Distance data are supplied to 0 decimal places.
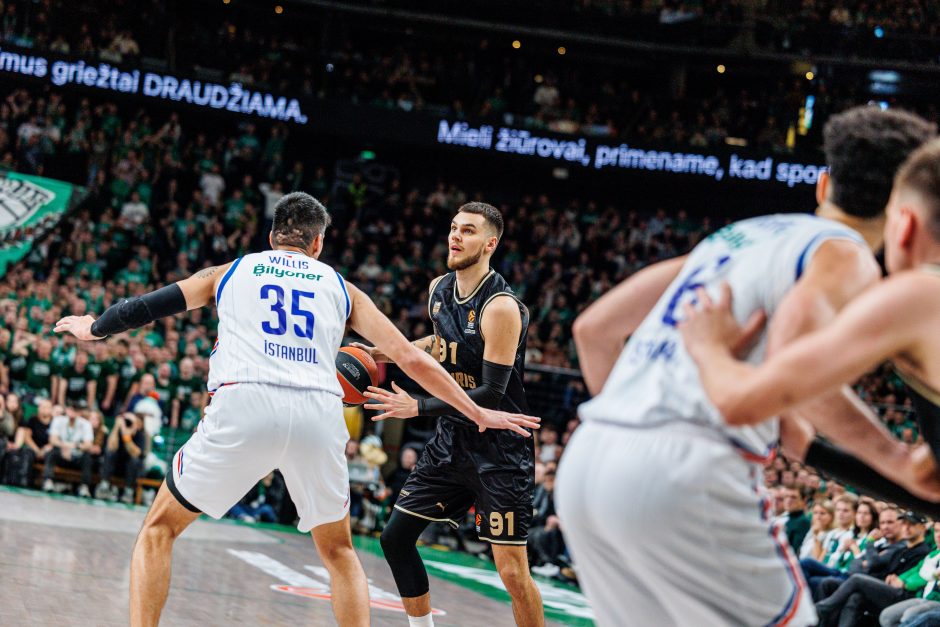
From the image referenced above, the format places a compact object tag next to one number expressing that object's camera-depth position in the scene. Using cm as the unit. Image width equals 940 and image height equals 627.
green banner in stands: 1881
